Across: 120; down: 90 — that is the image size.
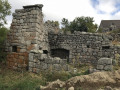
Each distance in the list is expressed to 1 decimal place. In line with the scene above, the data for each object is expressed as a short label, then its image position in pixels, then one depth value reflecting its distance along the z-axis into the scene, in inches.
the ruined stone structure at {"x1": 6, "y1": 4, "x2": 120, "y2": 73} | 180.6
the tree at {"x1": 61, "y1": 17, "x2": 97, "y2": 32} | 636.4
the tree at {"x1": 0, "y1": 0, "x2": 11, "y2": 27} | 273.3
